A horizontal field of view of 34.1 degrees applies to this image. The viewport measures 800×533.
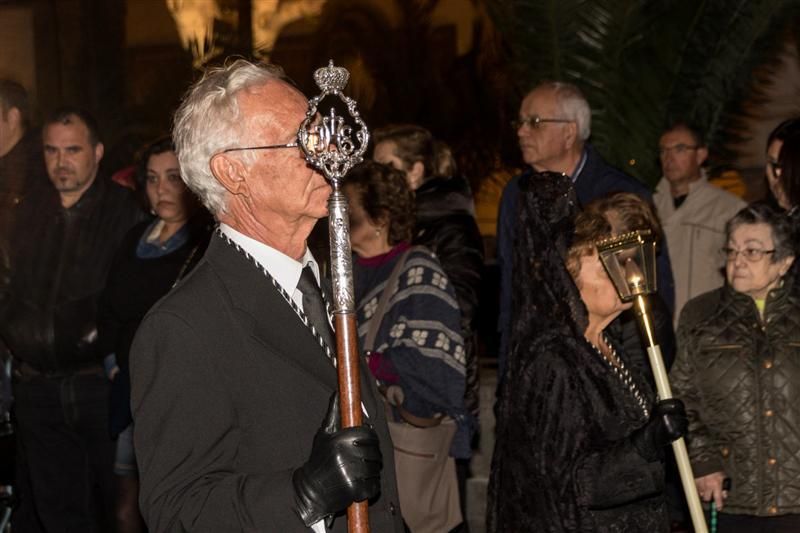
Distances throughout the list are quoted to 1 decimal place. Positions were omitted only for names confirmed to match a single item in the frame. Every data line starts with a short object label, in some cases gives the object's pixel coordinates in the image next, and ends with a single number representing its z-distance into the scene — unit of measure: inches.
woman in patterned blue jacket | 218.8
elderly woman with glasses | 194.9
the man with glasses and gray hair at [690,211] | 322.0
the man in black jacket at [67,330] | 252.1
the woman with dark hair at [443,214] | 263.6
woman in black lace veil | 165.2
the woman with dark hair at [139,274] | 237.5
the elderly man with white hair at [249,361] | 107.3
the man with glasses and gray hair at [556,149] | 265.3
